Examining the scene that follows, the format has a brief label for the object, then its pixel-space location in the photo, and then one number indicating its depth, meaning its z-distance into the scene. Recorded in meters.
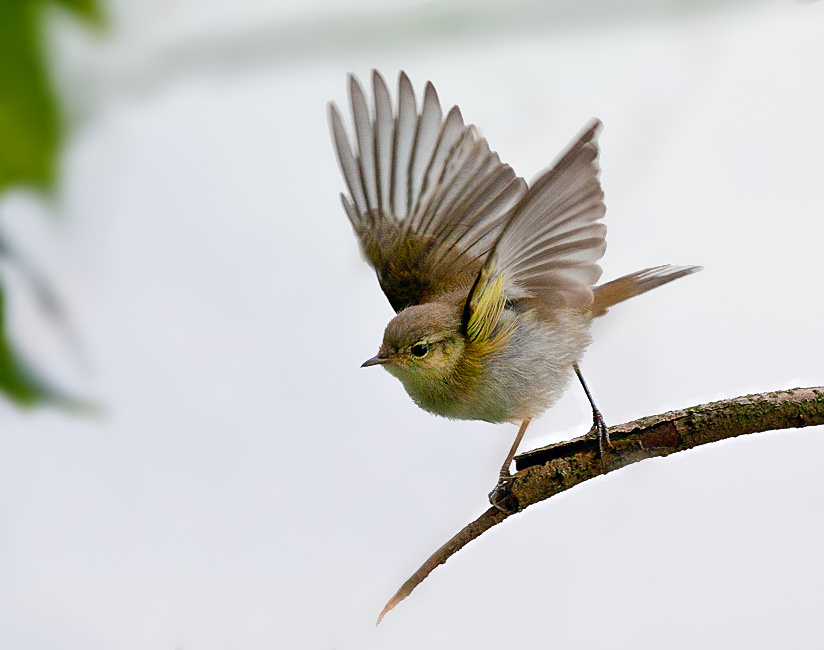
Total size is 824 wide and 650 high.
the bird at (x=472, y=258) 2.82
